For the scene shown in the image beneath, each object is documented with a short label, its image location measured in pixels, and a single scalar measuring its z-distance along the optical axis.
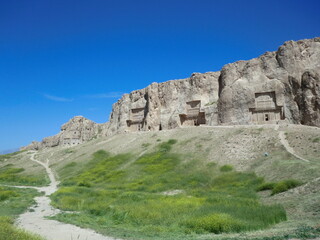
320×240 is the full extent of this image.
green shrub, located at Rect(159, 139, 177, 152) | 41.32
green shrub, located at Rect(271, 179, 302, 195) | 18.45
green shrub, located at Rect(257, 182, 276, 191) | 20.31
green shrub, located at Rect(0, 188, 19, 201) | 23.25
